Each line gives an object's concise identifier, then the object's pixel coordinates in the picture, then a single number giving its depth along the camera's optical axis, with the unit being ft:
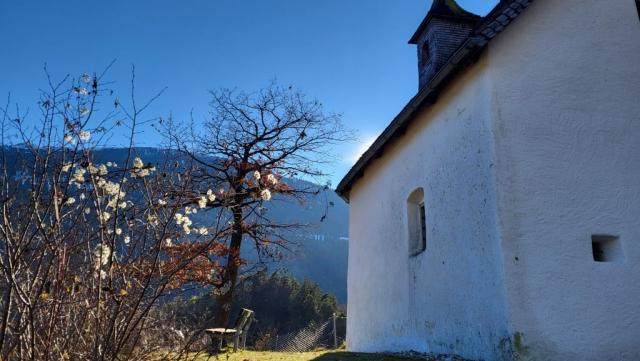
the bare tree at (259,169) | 47.93
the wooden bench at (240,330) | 33.09
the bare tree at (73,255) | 11.48
